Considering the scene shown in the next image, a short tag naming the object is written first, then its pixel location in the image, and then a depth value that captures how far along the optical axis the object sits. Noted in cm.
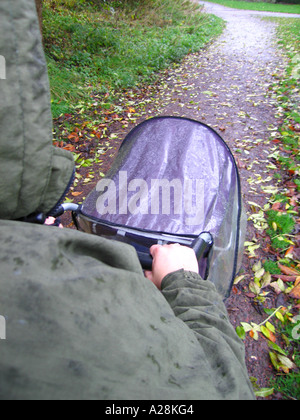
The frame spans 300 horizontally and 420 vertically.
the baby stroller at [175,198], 154
